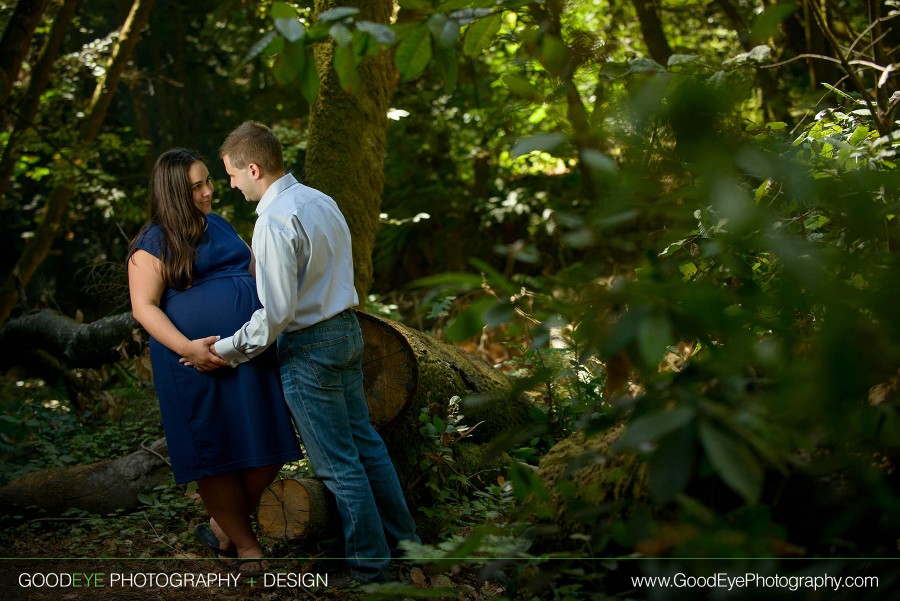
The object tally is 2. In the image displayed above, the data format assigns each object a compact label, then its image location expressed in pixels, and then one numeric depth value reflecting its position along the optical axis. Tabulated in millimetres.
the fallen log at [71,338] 7457
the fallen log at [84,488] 5387
